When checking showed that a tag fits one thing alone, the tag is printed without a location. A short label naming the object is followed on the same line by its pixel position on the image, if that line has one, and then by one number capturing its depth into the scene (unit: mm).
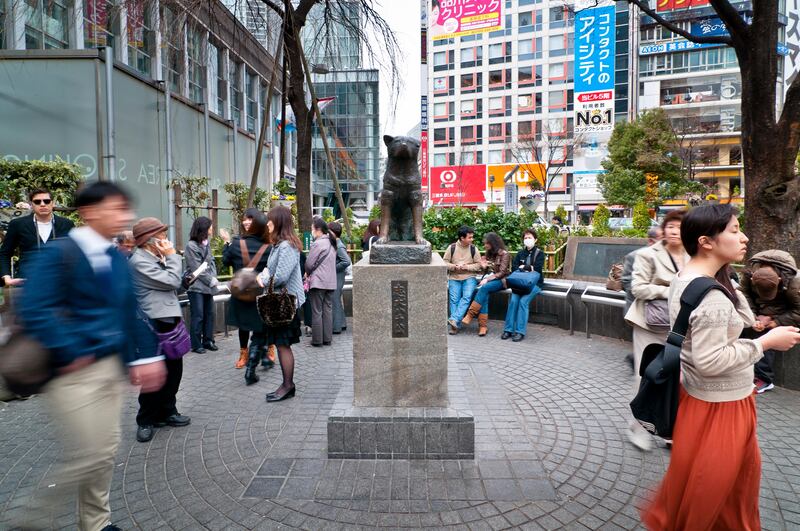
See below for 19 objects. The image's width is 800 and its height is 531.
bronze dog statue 4559
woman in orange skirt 2219
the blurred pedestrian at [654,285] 4289
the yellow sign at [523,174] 46000
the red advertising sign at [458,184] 53219
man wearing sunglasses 5344
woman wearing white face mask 8148
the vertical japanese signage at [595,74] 31375
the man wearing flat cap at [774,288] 5008
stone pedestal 4055
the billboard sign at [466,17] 41688
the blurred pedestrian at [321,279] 7449
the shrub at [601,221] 13128
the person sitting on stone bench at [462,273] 8414
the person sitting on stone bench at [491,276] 8453
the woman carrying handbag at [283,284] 5215
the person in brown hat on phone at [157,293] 4129
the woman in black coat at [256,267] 5496
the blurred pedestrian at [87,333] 2320
